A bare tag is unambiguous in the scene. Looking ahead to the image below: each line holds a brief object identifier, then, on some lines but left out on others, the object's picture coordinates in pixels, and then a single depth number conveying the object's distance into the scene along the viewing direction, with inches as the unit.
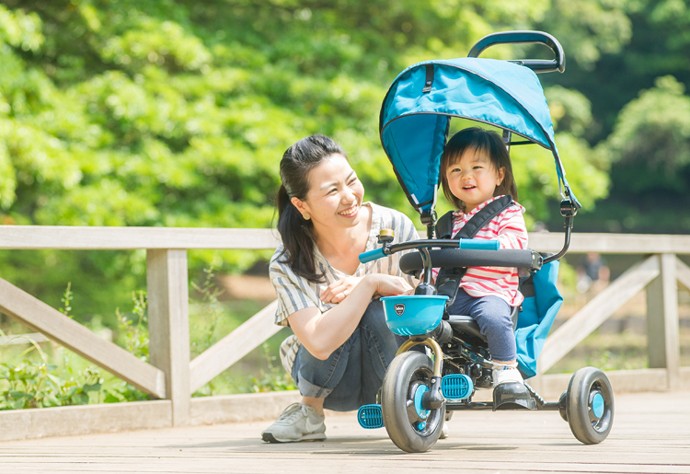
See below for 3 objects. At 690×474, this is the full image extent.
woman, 313.0
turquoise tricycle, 282.5
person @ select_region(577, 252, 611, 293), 1891.0
